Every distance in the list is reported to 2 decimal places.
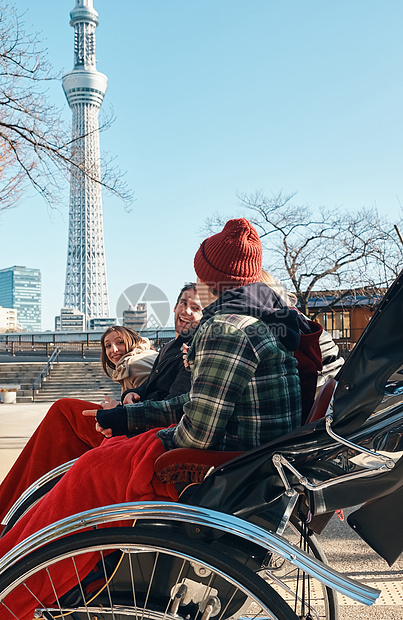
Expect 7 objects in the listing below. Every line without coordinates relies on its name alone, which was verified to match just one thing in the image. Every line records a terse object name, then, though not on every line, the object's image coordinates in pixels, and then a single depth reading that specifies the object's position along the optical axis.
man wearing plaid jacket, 1.84
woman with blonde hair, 2.76
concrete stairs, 20.55
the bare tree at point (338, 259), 21.12
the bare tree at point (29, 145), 7.81
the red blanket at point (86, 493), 1.83
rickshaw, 1.70
